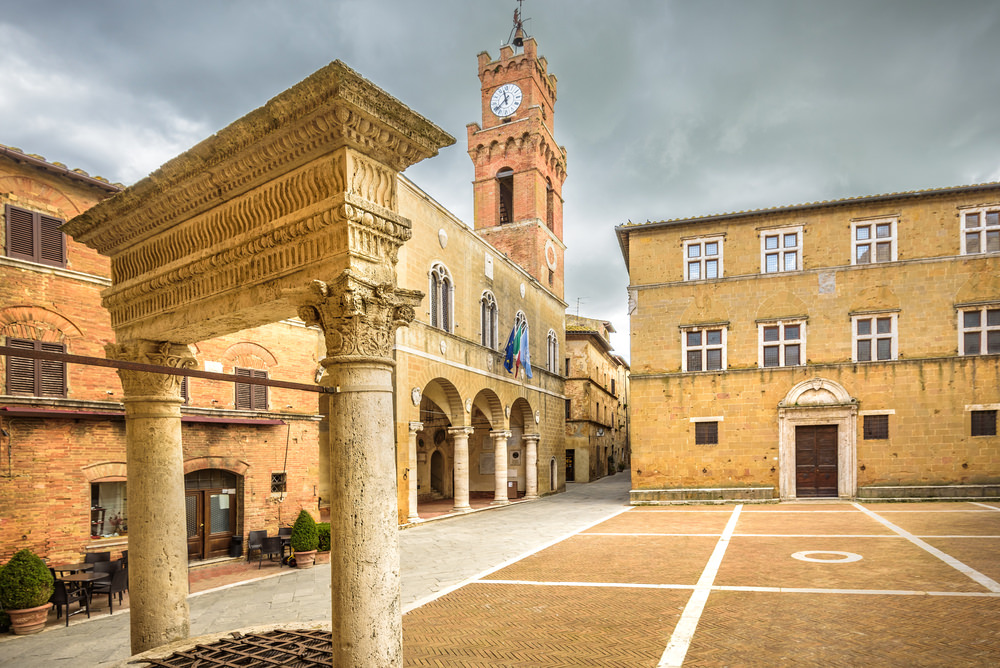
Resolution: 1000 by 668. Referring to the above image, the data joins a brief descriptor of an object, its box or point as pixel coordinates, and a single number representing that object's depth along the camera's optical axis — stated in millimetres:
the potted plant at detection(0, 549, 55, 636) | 9930
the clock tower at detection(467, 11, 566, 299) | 36969
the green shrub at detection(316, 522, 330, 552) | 14716
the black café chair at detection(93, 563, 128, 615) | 10836
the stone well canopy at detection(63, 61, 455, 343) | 4957
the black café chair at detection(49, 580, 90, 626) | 10391
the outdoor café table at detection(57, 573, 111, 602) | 10570
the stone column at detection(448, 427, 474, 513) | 23297
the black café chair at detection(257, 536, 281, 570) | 14287
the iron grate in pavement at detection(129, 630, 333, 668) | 6082
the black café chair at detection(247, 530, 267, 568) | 14876
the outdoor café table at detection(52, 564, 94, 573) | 11242
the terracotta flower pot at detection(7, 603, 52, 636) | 9938
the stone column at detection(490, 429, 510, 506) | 26438
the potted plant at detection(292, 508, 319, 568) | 14336
